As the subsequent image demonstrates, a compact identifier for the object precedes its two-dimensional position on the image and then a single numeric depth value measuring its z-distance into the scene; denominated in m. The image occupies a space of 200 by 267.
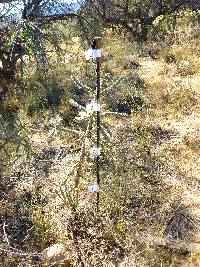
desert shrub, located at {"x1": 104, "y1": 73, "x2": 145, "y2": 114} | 4.29
